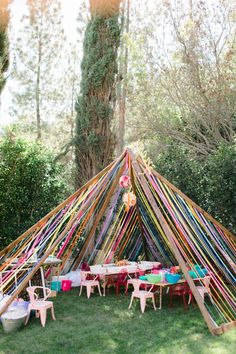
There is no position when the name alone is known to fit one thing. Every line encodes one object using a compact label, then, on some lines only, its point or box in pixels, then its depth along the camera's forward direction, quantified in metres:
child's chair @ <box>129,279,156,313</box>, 6.81
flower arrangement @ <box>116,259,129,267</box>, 8.43
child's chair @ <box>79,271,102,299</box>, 7.94
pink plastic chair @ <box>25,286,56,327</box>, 6.16
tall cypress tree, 10.83
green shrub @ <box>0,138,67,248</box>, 8.93
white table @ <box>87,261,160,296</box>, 8.08
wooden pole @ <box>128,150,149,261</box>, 7.54
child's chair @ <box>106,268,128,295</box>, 8.38
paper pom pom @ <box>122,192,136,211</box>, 8.09
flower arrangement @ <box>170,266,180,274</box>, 7.43
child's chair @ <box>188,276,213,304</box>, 6.70
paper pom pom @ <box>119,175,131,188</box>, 7.79
